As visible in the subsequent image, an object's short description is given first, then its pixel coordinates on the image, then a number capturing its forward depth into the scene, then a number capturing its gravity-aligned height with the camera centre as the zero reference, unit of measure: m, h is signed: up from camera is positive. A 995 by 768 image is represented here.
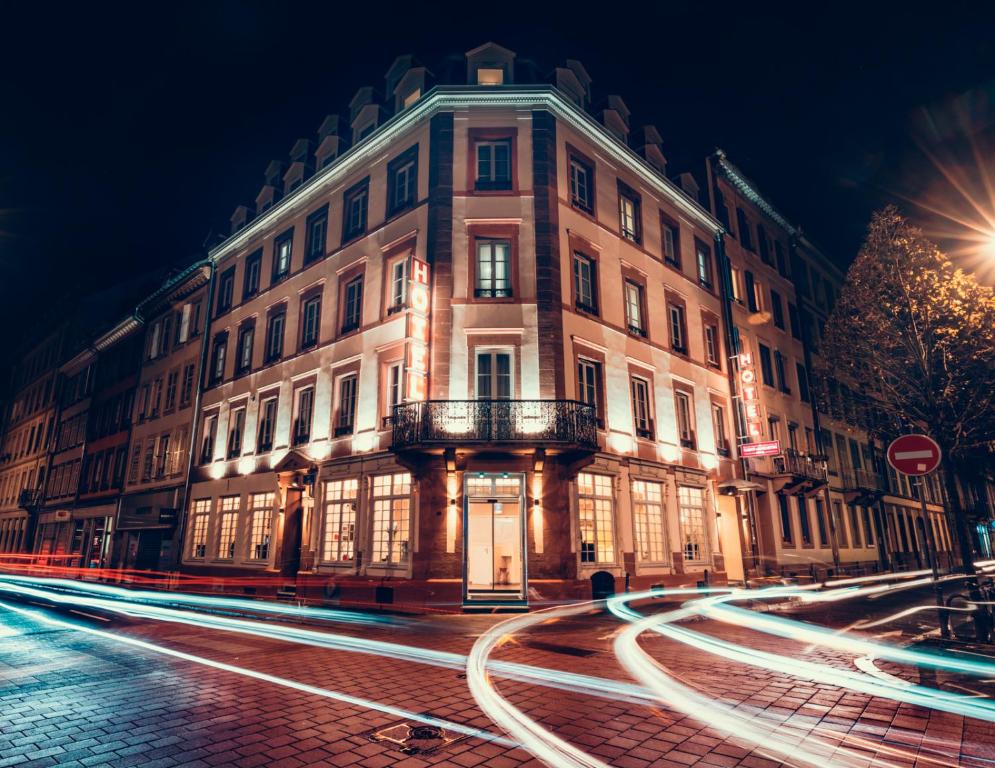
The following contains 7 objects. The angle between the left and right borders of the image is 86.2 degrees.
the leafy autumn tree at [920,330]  14.64 +5.35
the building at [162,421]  26.22 +5.69
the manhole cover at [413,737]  4.42 -1.76
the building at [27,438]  41.50 +7.77
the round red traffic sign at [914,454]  7.91 +1.04
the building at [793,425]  23.81 +4.97
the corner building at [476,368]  15.39 +5.40
